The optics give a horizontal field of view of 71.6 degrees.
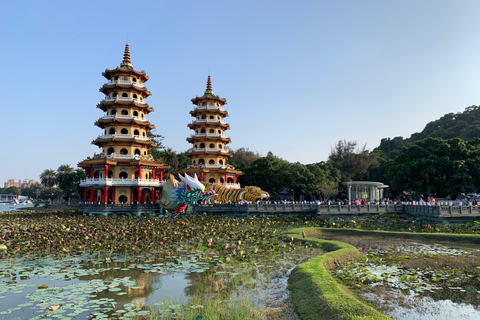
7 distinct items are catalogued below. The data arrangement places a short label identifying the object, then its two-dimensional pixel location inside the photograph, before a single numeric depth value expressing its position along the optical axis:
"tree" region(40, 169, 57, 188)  67.50
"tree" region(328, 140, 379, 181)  59.34
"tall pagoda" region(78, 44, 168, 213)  35.06
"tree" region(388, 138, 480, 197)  35.91
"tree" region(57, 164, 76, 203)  58.06
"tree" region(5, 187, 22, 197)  132.25
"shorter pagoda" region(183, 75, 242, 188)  43.19
